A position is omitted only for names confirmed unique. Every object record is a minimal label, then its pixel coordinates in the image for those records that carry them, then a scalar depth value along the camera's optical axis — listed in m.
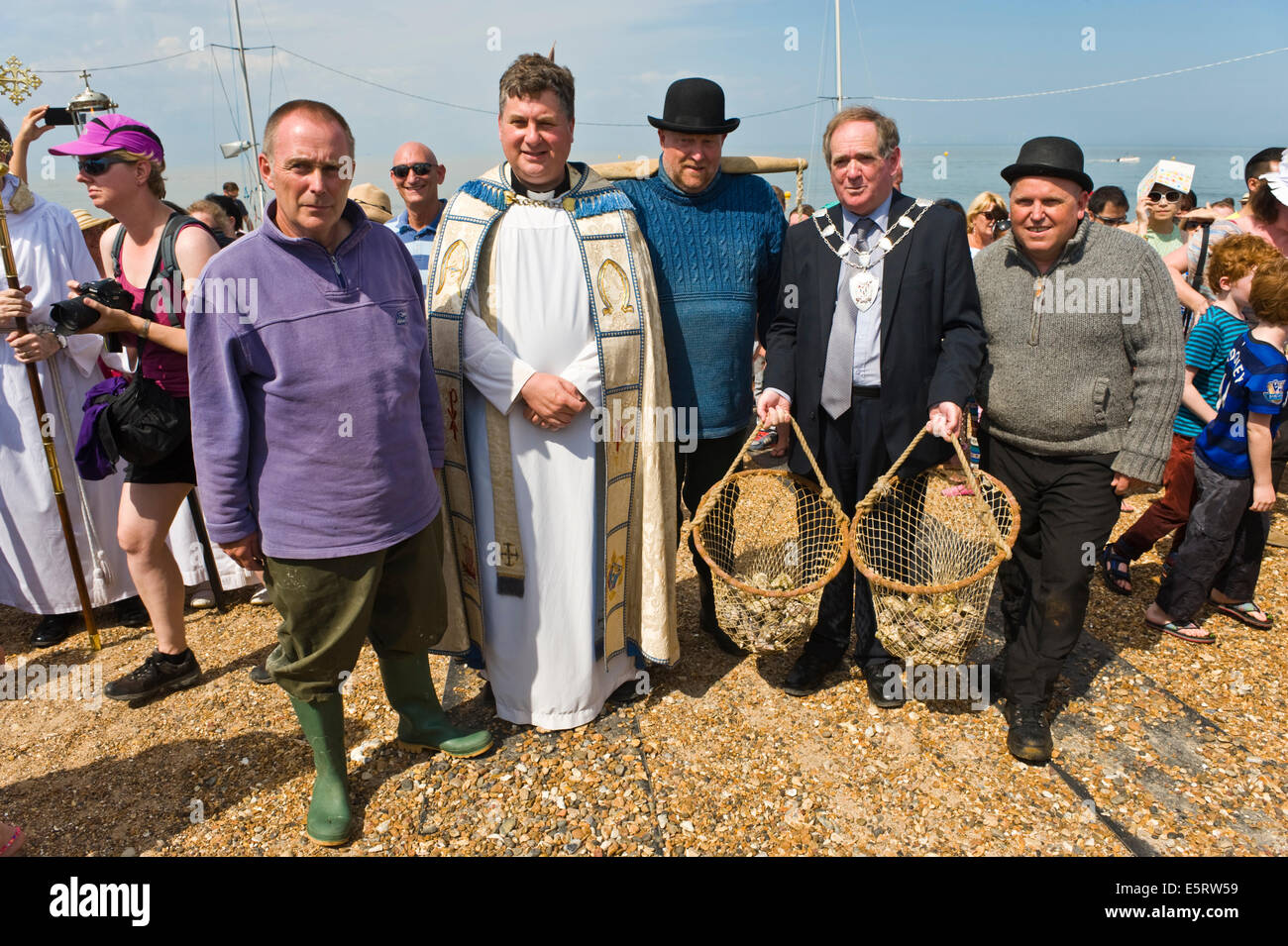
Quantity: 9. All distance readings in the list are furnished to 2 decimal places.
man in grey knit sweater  2.89
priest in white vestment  3.03
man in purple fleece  2.37
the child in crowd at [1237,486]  3.78
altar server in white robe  4.04
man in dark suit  3.06
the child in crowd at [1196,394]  4.05
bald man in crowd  5.12
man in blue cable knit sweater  3.36
